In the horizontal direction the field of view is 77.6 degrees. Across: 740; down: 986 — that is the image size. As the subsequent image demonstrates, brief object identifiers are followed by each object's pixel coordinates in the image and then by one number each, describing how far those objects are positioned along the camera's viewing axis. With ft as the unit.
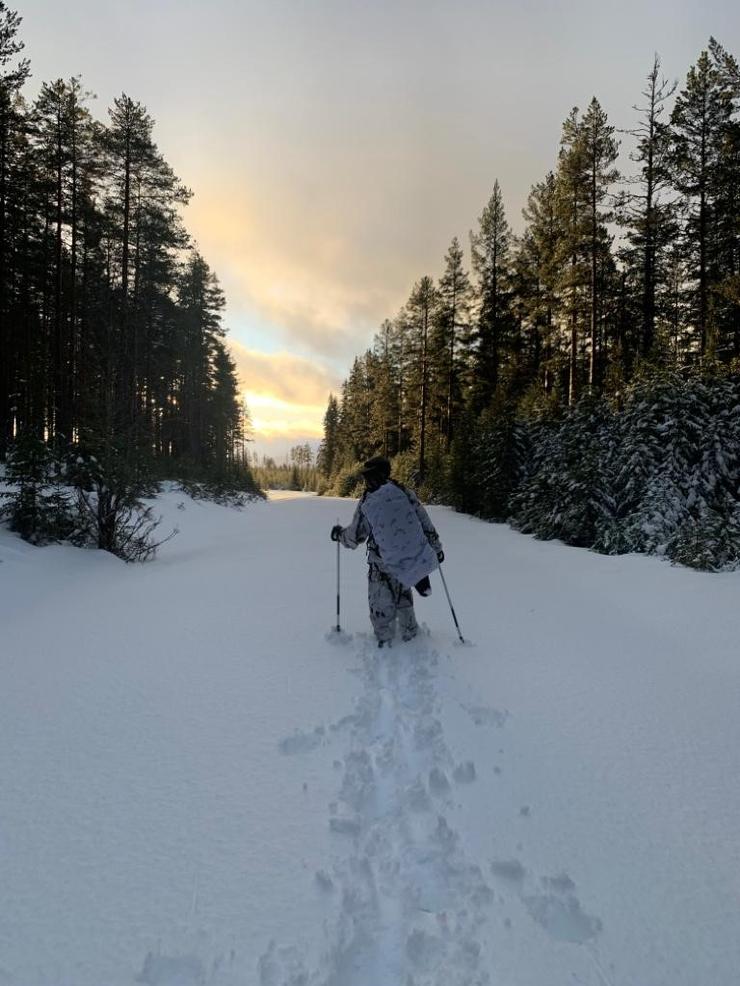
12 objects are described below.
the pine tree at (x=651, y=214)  54.90
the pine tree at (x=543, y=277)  67.41
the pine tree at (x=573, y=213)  58.34
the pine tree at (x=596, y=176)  57.57
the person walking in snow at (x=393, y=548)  15.30
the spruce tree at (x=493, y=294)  87.76
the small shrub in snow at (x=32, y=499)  25.85
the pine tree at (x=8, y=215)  47.71
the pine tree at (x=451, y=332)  101.60
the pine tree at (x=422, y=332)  101.40
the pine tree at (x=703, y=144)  52.34
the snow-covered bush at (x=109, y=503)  27.71
